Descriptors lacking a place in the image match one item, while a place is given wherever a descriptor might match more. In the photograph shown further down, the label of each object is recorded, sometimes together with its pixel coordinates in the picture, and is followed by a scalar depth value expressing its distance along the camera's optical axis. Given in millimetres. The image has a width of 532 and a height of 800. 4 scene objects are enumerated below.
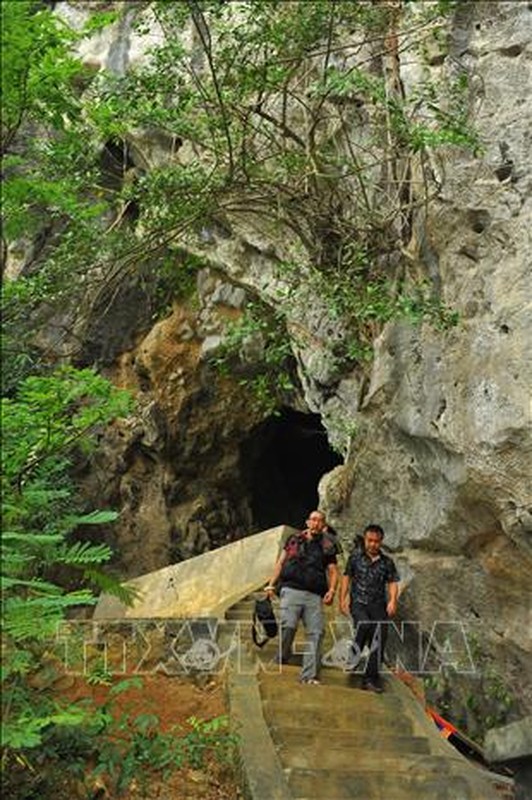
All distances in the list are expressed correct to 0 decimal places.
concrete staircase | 6785
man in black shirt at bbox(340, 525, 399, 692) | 8516
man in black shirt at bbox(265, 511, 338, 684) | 8359
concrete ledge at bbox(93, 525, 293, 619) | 11789
